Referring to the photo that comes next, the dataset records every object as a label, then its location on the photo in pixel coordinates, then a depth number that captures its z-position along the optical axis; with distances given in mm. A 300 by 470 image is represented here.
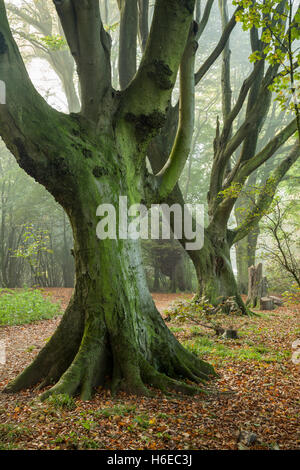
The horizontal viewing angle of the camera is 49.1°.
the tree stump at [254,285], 11121
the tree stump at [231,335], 6070
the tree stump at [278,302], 12023
